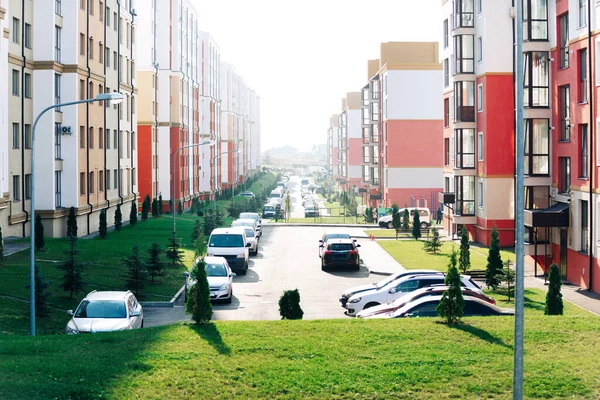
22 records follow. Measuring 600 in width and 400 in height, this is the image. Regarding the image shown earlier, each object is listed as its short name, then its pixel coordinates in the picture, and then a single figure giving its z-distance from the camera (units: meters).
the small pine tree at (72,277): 25.81
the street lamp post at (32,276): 19.48
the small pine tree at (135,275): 28.14
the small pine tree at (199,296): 17.31
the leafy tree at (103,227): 43.72
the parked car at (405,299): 22.02
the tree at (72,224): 40.84
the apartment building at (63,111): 38.31
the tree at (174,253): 36.00
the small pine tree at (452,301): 17.58
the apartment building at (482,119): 41.91
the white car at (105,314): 19.47
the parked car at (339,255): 35.72
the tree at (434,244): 41.31
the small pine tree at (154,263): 30.61
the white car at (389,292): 24.62
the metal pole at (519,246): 11.12
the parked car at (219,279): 27.12
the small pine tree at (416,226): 50.91
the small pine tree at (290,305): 20.58
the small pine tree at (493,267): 29.33
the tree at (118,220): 48.47
